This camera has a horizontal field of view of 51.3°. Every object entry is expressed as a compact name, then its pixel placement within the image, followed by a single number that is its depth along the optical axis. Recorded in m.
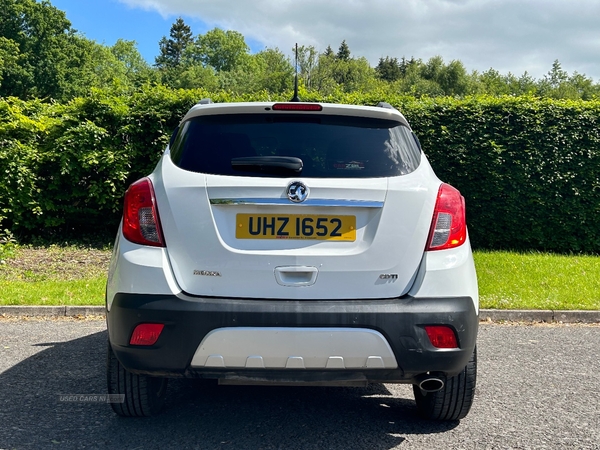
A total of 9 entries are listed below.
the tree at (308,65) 77.19
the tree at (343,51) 115.23
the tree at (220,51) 112.00
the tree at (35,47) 52.28
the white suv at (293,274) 2.99
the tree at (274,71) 84.04
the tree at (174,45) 109.00
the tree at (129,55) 118.72
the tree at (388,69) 109.25
